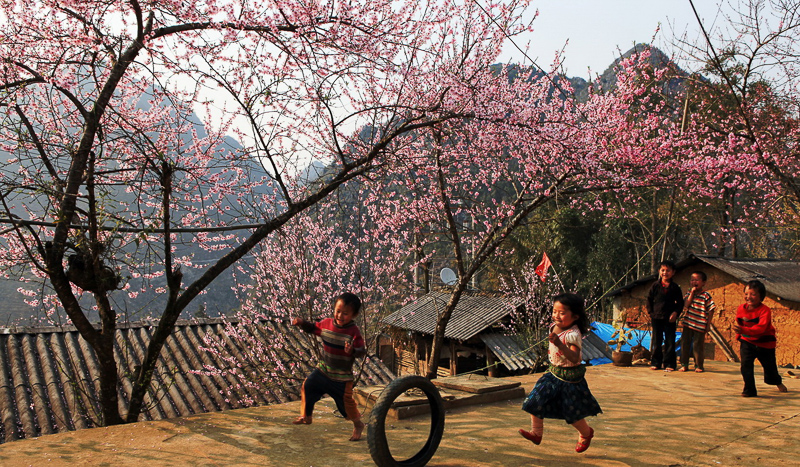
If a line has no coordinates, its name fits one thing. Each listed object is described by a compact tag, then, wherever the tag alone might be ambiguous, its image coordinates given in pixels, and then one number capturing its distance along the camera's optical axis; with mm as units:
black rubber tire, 3428
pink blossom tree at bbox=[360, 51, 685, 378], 8430
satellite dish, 16719
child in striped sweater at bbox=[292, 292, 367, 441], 4332
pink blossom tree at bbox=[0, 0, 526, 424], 5137
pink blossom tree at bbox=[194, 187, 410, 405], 9742
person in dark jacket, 8031
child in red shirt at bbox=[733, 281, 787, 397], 6391
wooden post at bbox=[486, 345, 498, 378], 17856
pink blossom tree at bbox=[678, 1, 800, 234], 10922
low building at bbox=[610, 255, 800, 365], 11367
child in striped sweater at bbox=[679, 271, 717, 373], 7984
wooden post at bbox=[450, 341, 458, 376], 19016
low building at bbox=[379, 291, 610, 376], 17750
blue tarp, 17752
